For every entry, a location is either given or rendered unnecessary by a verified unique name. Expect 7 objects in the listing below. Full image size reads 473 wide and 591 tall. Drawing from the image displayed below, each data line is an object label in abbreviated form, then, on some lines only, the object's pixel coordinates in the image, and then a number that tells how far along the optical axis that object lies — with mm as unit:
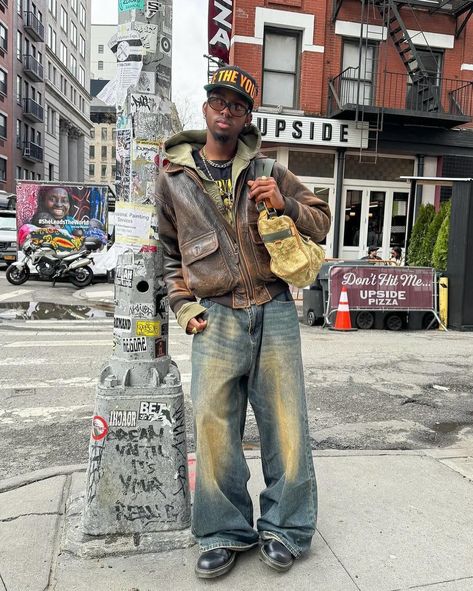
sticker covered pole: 2771
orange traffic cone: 9828
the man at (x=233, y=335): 2576
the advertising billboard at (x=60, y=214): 18094
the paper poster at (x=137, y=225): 2836
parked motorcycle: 15656
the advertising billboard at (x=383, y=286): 9977
